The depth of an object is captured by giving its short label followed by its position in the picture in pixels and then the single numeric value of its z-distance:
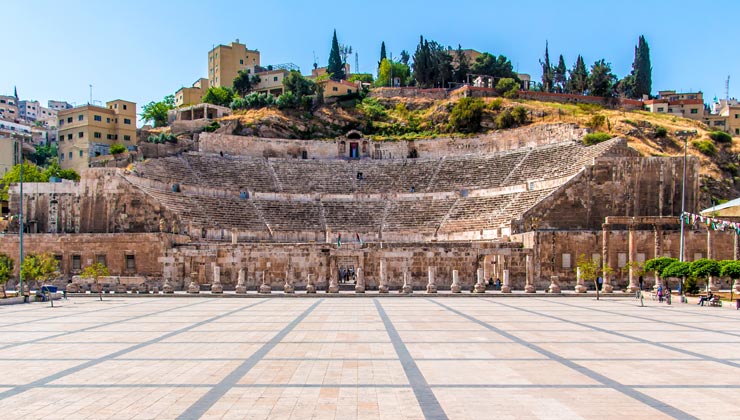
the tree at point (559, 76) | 101.88
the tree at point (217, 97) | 88.69
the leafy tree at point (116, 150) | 63.09
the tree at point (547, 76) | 100.41
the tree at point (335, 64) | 106.38
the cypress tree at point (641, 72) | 93.62
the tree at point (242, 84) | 92.75
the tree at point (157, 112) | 85.19
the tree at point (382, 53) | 123.25
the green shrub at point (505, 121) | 69.06
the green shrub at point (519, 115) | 68.62
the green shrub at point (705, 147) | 67.04
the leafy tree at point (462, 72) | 94.44
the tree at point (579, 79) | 91.94
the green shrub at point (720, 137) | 70.75
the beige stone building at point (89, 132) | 72.31
